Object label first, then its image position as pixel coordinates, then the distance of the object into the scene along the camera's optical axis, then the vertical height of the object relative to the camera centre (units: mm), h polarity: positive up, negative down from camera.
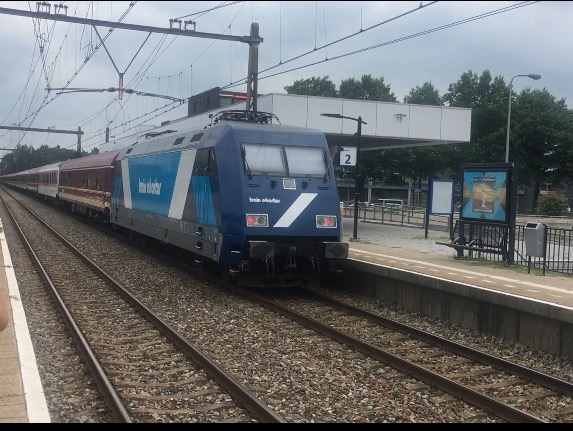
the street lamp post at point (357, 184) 18453 +139
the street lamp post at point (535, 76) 34109 +6183
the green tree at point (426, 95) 66375 +9746
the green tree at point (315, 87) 72650 +11228
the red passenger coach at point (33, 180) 54322 -84
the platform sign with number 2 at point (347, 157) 22266 +1079
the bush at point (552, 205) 48625 -752
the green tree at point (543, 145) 59906 +4578
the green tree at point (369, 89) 68250 +10454
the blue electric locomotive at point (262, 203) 11625 -306
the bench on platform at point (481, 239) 13930 -1014
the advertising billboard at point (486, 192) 13805 +7
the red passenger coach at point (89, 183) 24895 -123
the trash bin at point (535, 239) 12070 -826
